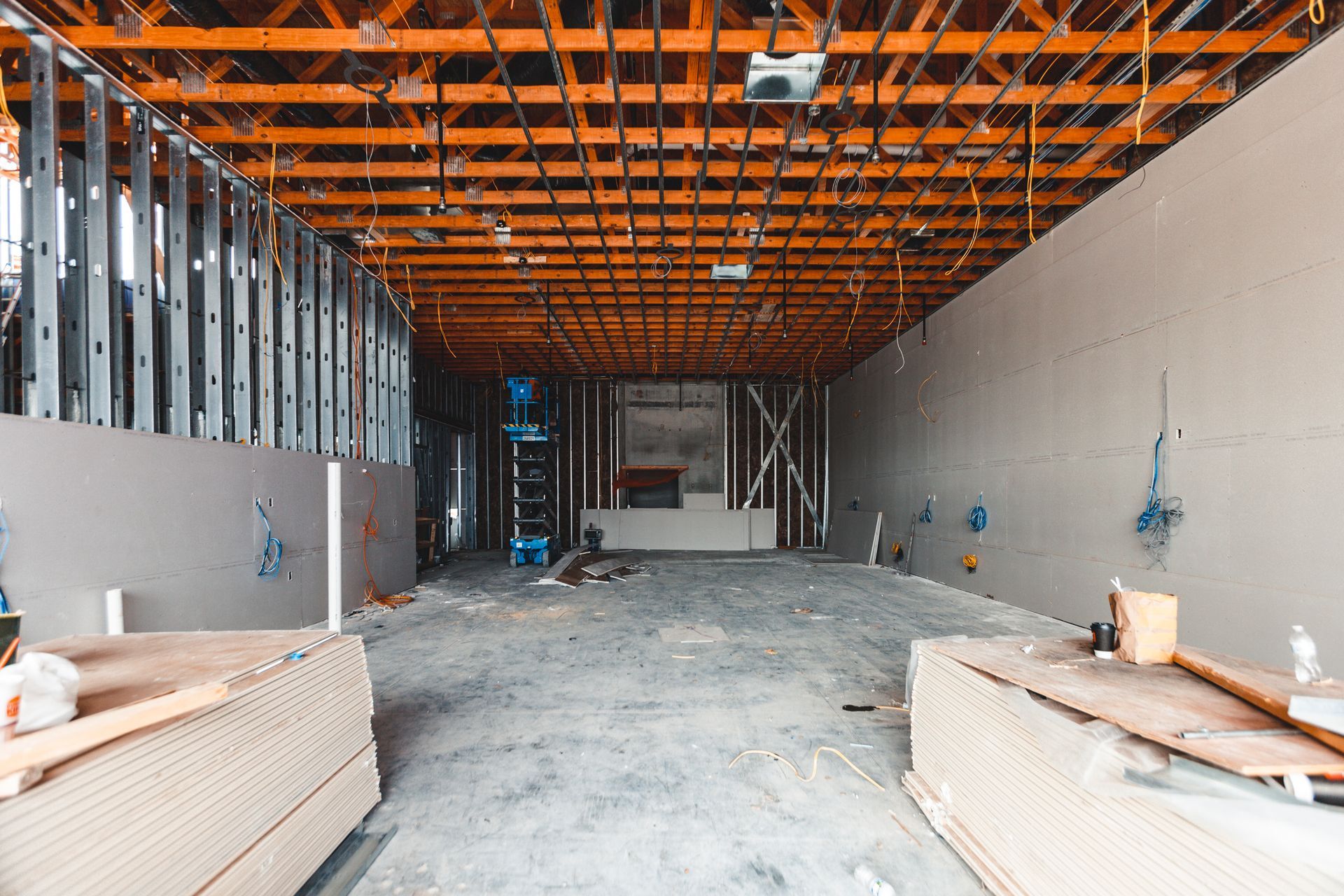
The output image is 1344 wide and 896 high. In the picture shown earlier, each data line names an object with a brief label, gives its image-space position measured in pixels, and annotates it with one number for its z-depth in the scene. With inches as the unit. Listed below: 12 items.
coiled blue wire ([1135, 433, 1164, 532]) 169.6
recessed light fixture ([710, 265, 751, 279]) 262.5
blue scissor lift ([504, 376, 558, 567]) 451.8
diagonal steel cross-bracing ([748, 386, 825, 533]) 539.8
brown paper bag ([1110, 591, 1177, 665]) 77.7
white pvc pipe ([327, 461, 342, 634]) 147.3
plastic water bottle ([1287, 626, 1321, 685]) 62.1
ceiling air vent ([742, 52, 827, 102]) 135.0
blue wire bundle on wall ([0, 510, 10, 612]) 113.0
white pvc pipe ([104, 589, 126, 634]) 132.3
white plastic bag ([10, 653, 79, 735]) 47.8
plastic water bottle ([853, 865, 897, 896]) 70.8
